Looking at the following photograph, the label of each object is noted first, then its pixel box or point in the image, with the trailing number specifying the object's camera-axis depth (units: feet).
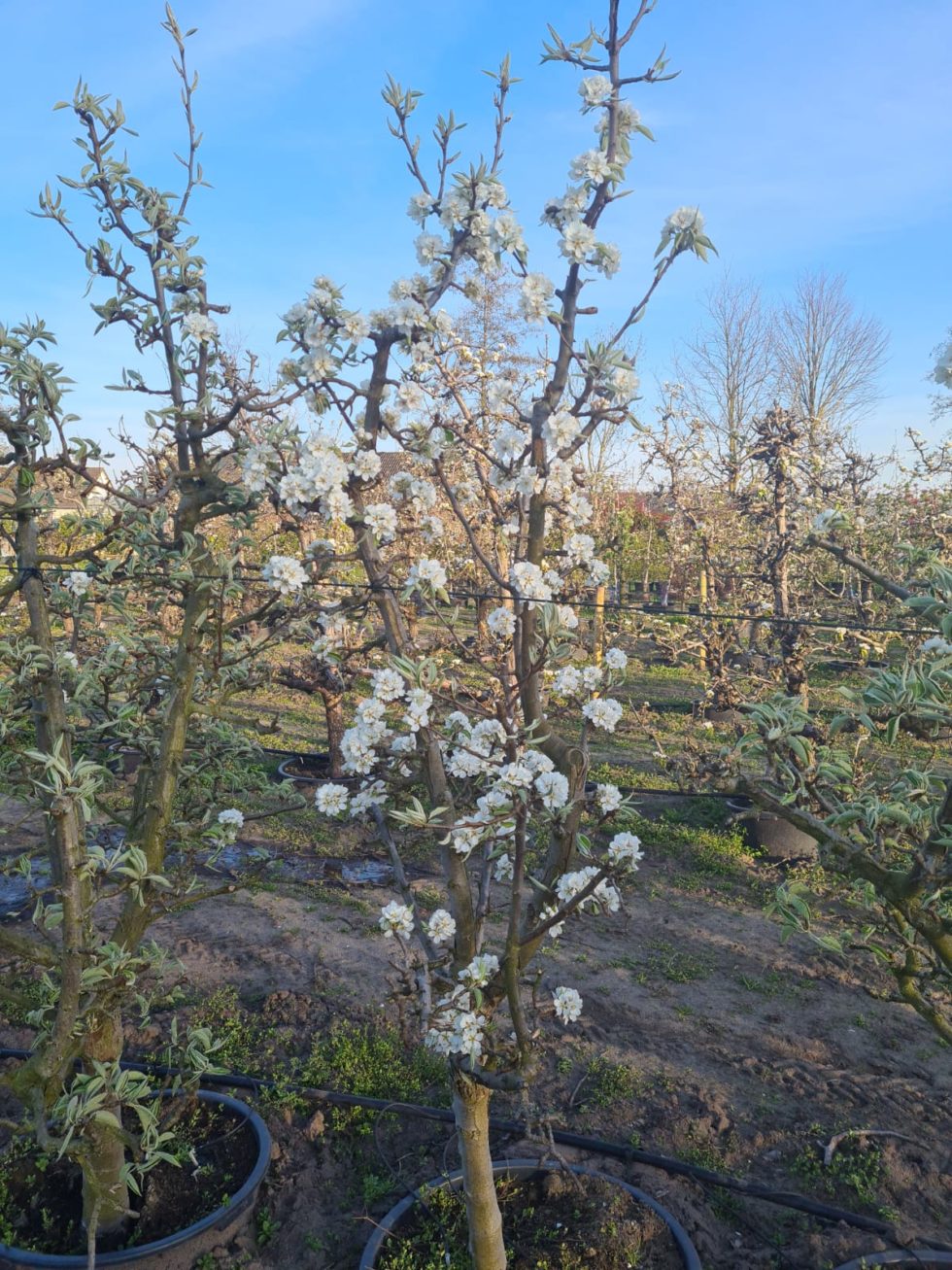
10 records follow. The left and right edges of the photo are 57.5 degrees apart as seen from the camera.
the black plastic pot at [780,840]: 18.21
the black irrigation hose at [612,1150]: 8.59
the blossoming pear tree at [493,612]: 6.27
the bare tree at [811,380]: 58.39
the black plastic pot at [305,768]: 21.79
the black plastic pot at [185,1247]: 7.36
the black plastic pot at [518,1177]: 7.57
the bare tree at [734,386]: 53.57
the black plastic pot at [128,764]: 22.29
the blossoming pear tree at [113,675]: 7.12
